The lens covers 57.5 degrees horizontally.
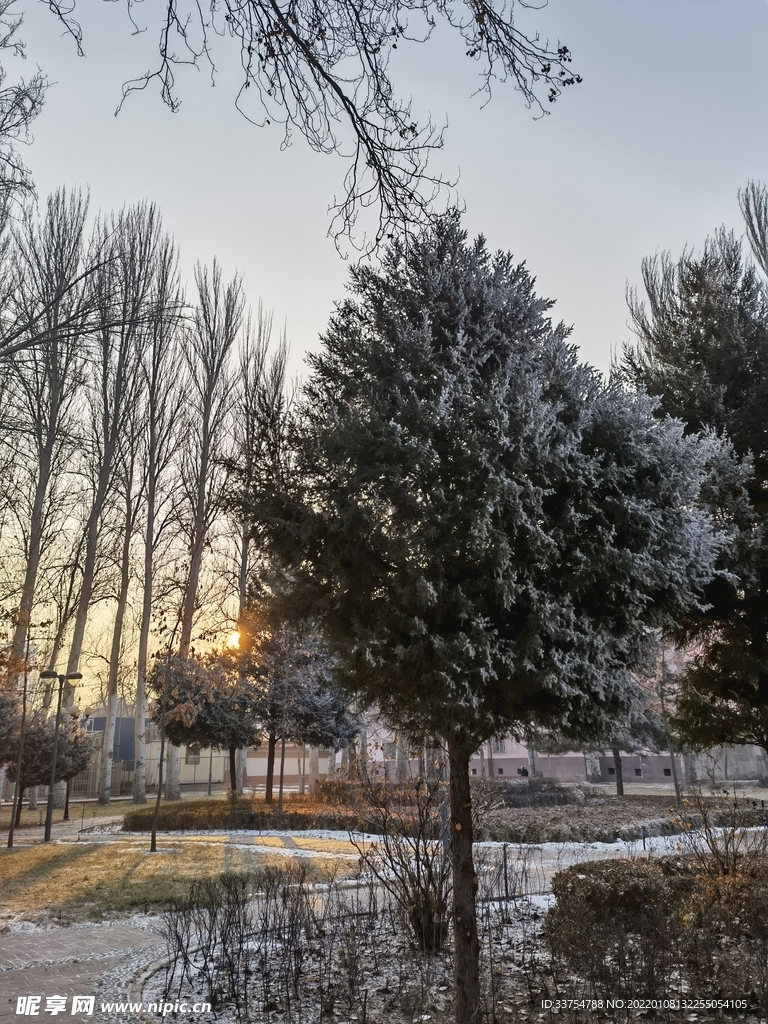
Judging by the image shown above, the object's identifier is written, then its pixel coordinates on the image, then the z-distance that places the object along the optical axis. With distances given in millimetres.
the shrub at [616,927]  4305
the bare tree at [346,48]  2656
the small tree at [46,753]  18984
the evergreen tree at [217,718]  17656
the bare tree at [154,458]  21484
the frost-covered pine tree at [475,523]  4336
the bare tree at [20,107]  4570
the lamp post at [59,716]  14386
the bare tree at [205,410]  21188
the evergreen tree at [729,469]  6348
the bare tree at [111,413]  19922
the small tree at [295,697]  18406
